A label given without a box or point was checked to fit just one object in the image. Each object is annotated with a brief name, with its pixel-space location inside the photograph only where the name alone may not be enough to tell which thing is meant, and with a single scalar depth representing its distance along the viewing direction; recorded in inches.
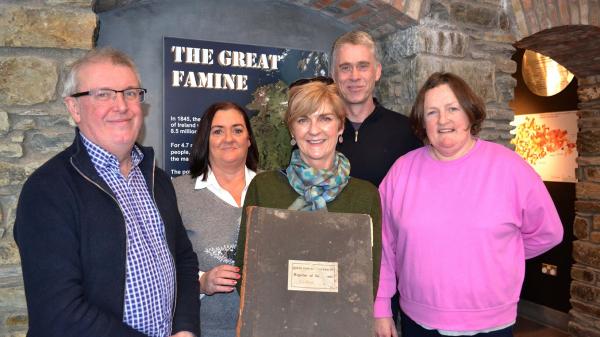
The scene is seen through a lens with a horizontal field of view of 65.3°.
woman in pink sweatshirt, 67.1
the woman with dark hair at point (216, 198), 73.6
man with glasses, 46.1
